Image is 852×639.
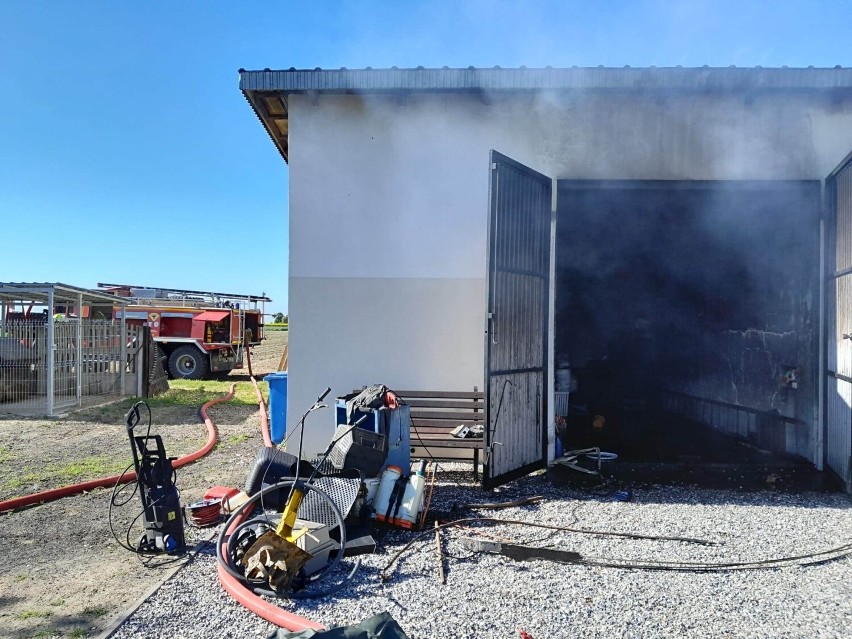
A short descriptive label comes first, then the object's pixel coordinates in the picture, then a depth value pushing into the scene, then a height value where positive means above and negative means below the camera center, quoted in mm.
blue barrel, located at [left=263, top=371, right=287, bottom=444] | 6348 -941
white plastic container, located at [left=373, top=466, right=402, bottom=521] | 4020 -1235
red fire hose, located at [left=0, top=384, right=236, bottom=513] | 4609 -1533
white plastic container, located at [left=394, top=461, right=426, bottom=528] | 3963 -1295
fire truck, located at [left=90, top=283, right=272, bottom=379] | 13586 -111
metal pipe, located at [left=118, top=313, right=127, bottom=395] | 11062 -746
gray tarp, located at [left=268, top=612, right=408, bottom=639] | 2293 -1328
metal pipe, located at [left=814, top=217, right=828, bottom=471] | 5590 -471
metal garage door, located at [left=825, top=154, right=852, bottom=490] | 5035 +92
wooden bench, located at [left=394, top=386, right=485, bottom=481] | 5301 -910
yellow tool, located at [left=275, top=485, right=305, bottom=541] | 3125 -1122
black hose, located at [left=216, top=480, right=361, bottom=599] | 3029 -1360
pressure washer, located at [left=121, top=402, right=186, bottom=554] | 3500 -1180
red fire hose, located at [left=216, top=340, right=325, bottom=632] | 2615 -1448
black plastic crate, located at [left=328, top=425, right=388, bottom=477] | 4086 -949
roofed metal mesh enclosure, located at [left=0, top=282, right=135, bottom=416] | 9344 -593
